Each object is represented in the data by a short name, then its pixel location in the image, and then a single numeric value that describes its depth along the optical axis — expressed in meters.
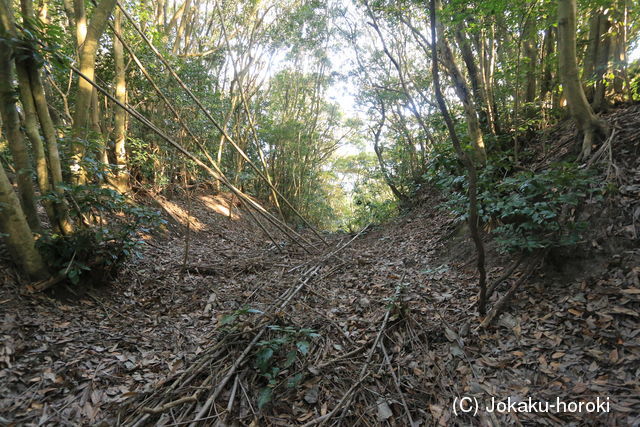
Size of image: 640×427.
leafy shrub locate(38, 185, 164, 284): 2.75
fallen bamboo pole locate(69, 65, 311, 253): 2.82
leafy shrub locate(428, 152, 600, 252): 2.39
